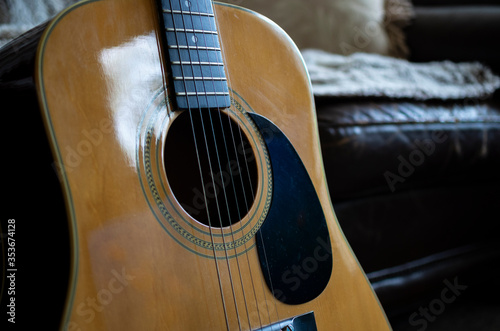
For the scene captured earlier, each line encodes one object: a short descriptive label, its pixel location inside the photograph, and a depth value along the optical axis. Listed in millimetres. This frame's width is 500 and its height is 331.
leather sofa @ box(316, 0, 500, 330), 973
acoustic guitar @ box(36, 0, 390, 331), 481
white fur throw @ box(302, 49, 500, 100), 1076
